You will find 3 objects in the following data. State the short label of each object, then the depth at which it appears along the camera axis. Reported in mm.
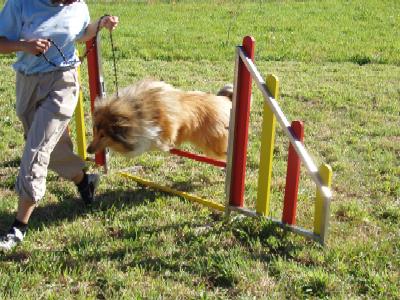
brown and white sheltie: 4996
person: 4105
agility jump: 4123
